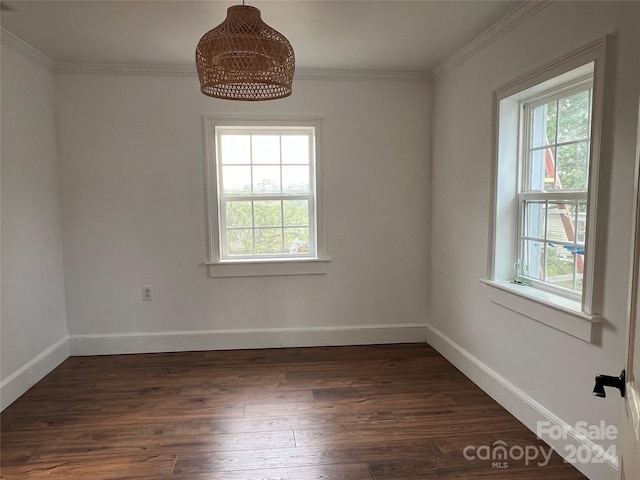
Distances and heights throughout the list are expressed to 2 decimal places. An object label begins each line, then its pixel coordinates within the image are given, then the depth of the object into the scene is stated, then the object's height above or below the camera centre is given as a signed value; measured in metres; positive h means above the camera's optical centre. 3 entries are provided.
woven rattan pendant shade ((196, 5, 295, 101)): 1.82 +0.67
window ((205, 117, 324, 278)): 3.62 +0.11
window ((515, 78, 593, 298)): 2.19 +0.10
